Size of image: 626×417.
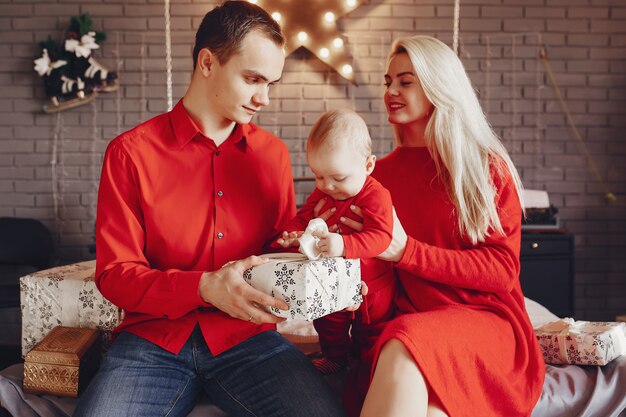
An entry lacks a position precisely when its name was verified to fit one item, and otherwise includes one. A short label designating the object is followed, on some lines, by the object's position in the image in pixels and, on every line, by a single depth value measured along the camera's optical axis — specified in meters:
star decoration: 4.26
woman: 1.43
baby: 1.55
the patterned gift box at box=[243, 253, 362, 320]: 1.40
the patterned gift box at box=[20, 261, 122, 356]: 1.92
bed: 1.71
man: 1.52
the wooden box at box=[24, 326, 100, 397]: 1.72
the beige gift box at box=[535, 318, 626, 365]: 1.79
